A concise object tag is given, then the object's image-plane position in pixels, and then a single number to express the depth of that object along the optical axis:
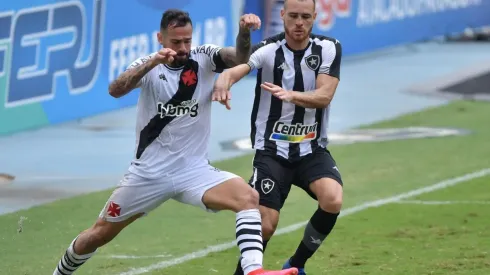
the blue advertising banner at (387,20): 49.34
